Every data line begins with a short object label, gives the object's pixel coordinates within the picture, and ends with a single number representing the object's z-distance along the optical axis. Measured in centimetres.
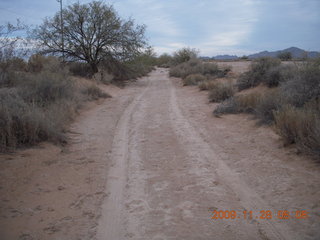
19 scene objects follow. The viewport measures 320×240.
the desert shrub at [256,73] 1516
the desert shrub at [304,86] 857
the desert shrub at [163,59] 7706
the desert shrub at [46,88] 1045
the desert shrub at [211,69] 2607
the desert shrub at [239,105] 1074
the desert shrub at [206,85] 1697
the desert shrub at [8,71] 1169
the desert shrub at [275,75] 1278
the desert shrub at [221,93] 1383
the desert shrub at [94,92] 1579
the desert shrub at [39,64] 1490
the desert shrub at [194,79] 2235
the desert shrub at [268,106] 877
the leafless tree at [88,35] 2400
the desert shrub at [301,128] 576
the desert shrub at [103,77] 2246
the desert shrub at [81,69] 2555
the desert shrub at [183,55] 4387
